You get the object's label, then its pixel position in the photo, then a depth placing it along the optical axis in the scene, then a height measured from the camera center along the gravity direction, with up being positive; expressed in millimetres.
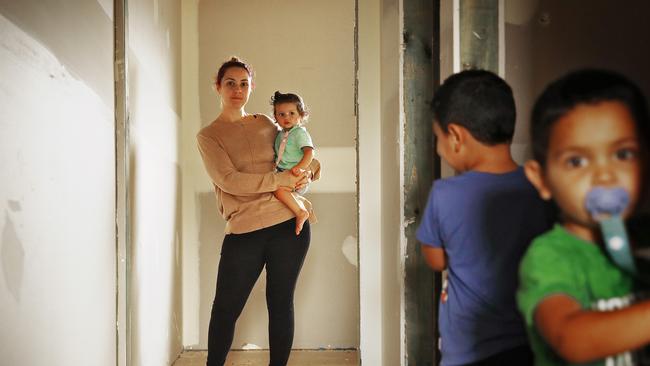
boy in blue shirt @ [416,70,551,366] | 1127 -74
